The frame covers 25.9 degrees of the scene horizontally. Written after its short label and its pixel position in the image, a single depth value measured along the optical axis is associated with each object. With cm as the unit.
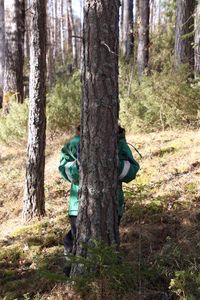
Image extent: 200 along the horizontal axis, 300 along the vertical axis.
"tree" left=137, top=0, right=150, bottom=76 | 1352
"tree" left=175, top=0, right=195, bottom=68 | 1088
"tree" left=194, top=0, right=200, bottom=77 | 852
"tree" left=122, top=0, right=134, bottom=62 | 1794
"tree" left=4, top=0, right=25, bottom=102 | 1172
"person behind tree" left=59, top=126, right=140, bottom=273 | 392
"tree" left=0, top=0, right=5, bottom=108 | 1550
